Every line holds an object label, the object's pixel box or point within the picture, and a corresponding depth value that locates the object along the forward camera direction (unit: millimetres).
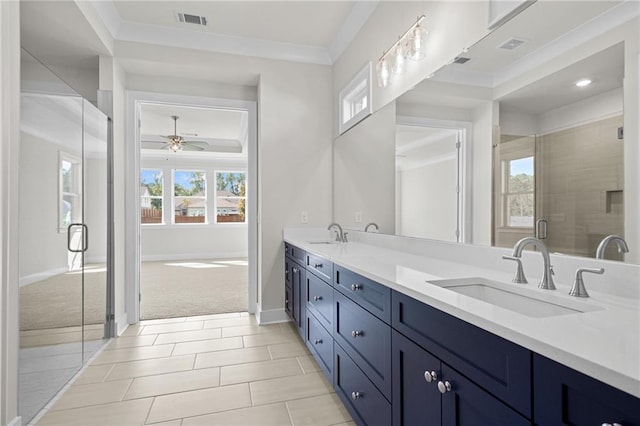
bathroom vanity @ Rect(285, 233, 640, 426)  629
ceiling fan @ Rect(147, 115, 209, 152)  5828
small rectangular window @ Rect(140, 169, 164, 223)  7836
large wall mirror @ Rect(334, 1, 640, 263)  1079
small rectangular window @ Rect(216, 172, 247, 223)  8383
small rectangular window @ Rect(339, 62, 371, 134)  2830
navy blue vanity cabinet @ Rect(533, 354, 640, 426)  561
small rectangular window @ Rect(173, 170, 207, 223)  8062
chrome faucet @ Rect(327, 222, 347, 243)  3145
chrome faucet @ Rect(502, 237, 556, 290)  1138
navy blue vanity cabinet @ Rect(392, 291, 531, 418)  748
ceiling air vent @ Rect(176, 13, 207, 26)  2920
